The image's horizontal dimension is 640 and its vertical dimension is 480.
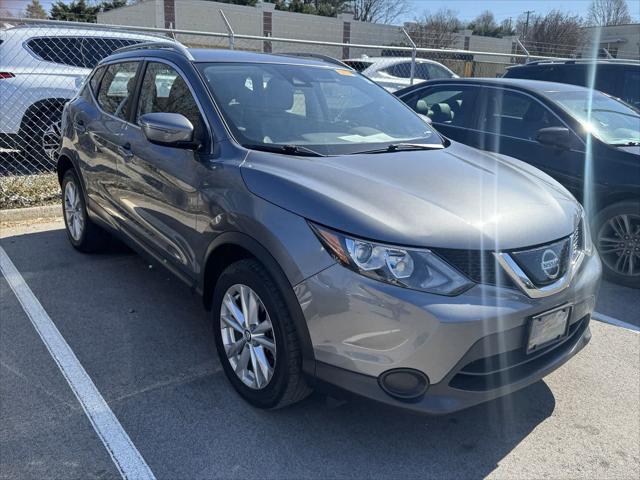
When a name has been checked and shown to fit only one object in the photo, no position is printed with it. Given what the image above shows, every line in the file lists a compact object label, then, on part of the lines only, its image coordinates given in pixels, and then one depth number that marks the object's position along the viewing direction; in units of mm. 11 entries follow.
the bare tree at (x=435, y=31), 34969
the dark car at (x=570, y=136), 4723
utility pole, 49250
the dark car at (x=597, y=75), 7488
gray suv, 2297
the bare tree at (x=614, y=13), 54012
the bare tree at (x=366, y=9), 57031
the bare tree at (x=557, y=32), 41931
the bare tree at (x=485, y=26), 56688
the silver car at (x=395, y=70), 13430
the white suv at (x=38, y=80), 7062
